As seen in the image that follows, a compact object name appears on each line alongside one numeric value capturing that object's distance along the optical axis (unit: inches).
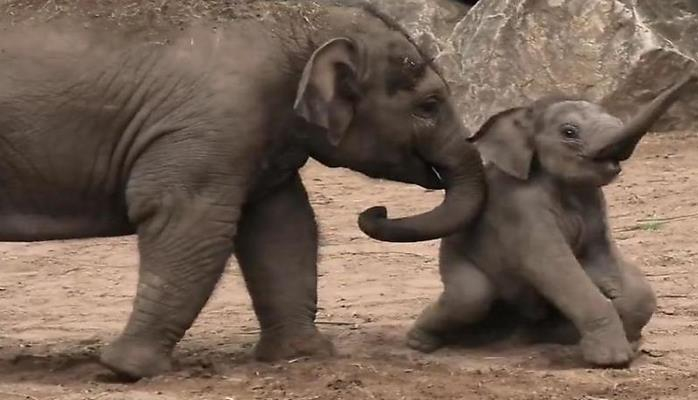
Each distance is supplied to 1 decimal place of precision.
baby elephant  458.3
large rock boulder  992.9
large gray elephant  440.5
